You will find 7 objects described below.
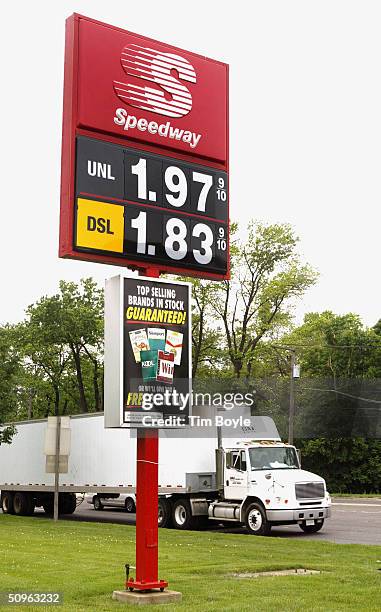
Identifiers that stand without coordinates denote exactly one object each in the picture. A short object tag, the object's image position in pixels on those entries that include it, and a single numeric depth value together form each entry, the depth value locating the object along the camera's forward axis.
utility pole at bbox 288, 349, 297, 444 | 46.50
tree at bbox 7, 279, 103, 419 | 64.12
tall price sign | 11.54
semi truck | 23.53
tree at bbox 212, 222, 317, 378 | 61.00
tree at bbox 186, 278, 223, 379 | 60.44
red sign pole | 11.54
